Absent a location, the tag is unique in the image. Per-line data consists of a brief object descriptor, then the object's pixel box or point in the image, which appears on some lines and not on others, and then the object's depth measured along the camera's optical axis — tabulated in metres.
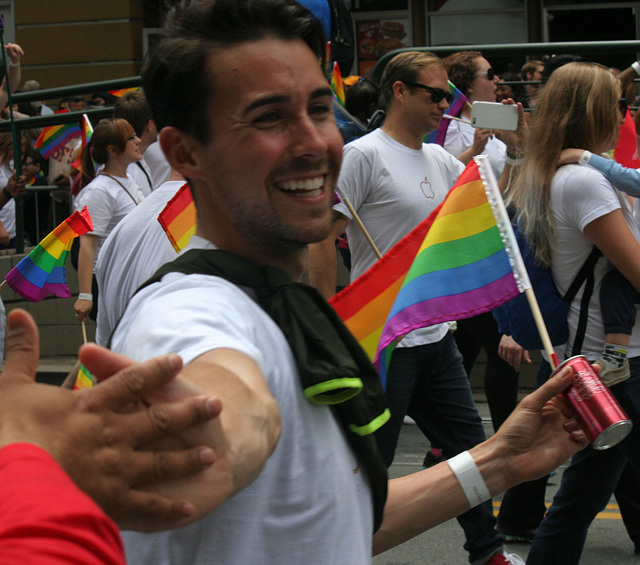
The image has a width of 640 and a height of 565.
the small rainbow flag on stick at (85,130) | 7.53
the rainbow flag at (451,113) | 6.66
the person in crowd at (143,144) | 6.10
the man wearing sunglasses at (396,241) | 3.99
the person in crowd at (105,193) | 5.56
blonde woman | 3.40
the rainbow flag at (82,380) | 2.25
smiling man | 1.27
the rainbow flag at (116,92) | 10.21
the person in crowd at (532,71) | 7.90
